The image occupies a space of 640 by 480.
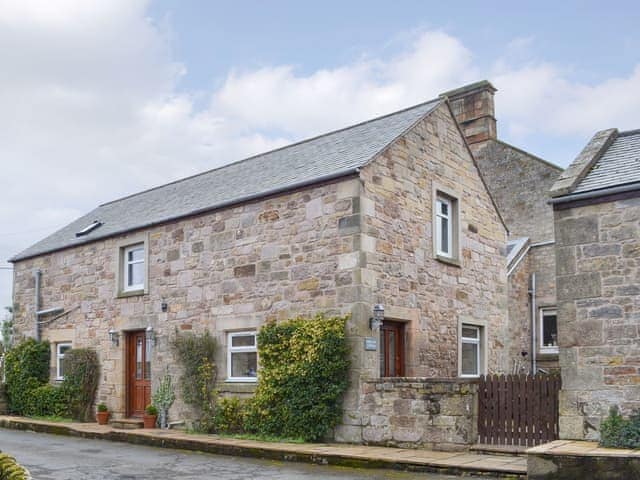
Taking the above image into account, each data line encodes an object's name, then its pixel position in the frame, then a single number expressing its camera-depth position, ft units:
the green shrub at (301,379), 41.42
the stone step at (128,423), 52.85
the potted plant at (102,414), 55.93
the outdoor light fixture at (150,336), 53.67
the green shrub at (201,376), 48.47
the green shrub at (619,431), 30.91
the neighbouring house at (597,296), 33.04
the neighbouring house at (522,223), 67.46
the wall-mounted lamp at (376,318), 42.22
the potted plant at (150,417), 51.19
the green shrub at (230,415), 46.19
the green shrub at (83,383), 58.85
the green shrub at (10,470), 20.79
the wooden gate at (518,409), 36.09
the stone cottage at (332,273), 42.01
